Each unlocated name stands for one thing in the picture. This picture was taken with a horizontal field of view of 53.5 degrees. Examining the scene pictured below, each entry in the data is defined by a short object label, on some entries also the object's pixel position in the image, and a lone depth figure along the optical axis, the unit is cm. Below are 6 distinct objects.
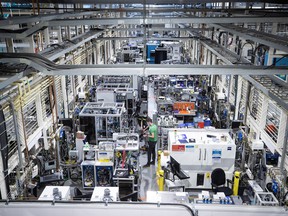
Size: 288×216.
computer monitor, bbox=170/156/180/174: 732
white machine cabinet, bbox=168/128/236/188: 789
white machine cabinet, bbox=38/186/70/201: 520
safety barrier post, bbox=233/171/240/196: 764
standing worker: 939
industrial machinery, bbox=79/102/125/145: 1005
